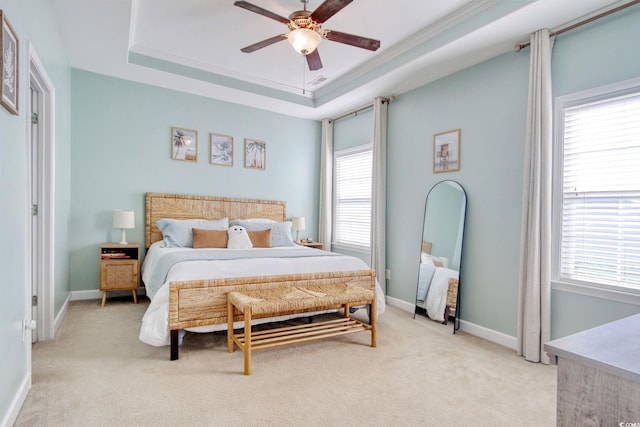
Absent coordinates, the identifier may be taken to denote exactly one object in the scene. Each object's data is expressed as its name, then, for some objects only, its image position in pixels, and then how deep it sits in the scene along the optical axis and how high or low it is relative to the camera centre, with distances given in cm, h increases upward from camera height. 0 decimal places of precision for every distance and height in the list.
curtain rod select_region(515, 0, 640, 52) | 239 +141
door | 273 +7
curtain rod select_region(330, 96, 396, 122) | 450 +140
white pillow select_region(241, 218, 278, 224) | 488 -21
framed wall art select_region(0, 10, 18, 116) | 158 +67
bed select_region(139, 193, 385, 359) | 261 -54
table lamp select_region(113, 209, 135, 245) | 402 -18
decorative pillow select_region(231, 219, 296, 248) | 459 -32
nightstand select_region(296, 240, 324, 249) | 518 -57
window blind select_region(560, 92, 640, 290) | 244 +13
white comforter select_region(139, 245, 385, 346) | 258 -57
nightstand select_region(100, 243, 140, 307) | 392 -74
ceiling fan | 242 +136
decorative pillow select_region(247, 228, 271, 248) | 434 -42
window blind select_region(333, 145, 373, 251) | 498 +13
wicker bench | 246 -76
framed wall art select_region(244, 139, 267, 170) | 516 +77
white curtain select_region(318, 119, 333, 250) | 558 +34
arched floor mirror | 354 -48
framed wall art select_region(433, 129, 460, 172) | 365 +62
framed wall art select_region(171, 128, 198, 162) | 462 +81
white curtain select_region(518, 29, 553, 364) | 274 -3
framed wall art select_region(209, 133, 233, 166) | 490 +79
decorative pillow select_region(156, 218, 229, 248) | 405 -30
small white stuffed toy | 411 -41
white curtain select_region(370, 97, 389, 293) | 449 +26
